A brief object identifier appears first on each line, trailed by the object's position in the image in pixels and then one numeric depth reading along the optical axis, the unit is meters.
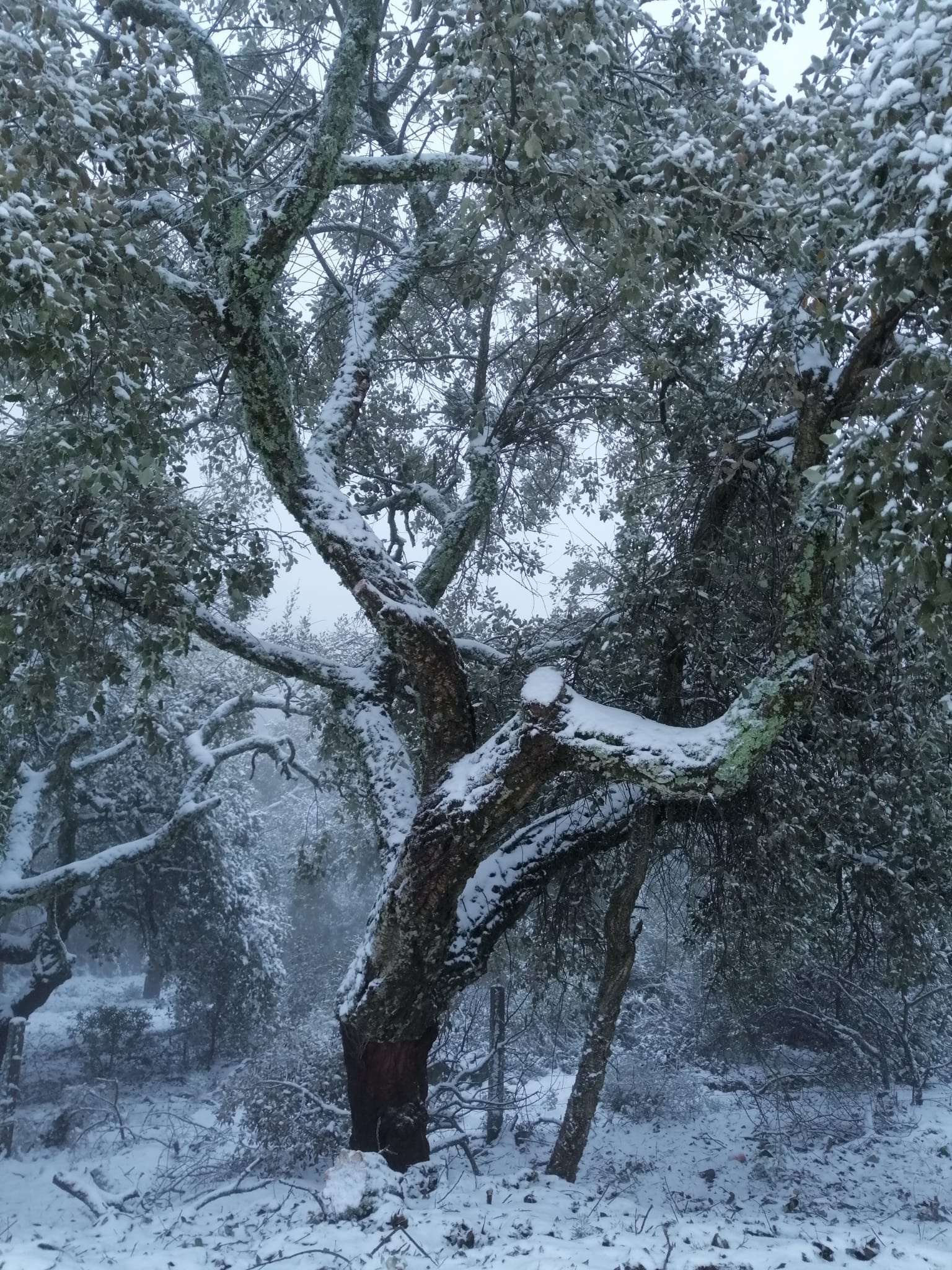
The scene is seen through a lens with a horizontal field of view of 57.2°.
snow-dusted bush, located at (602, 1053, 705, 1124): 12.61
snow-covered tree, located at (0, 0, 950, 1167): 3.99
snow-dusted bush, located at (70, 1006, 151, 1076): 17.22
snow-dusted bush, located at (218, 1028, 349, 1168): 8.91
